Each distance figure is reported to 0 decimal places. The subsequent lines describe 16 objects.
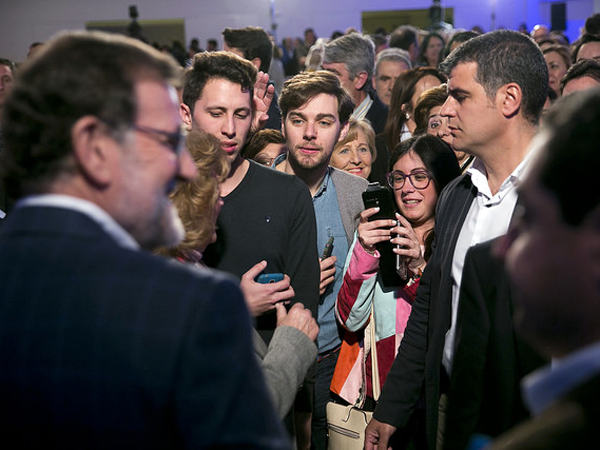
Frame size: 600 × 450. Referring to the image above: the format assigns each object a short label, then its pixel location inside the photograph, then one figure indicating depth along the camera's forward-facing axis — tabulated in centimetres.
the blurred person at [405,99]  448
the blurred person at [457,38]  599
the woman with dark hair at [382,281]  274
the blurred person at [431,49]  803
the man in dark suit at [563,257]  85
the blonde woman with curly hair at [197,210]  189
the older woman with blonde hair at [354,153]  384
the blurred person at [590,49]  507
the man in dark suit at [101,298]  98
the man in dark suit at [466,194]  227
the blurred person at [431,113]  373
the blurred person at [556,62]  590
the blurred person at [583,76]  378
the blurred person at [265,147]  367
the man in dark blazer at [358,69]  522
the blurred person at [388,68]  625
